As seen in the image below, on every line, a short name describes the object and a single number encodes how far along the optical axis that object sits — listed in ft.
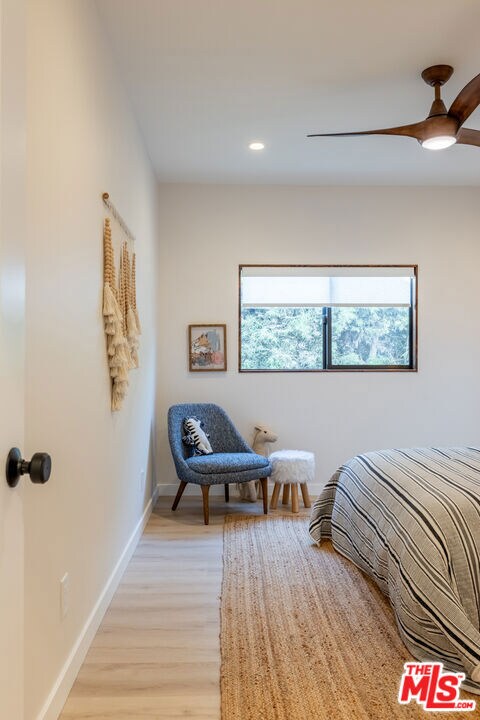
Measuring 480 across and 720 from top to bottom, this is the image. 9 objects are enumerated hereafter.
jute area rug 5.65
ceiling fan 7.70
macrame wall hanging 7.81
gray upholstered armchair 12.06
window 14.94
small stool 12.98
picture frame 14.79
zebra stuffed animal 13.21
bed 6.13
